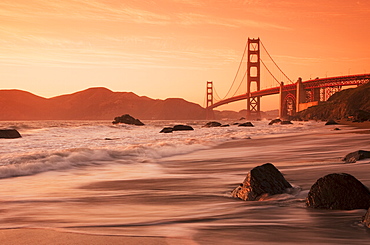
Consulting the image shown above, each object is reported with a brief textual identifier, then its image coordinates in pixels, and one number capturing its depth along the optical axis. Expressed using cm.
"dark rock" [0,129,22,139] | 2026
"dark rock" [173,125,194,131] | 3228
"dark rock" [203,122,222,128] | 4242
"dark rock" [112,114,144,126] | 5559
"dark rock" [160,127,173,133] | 2920
